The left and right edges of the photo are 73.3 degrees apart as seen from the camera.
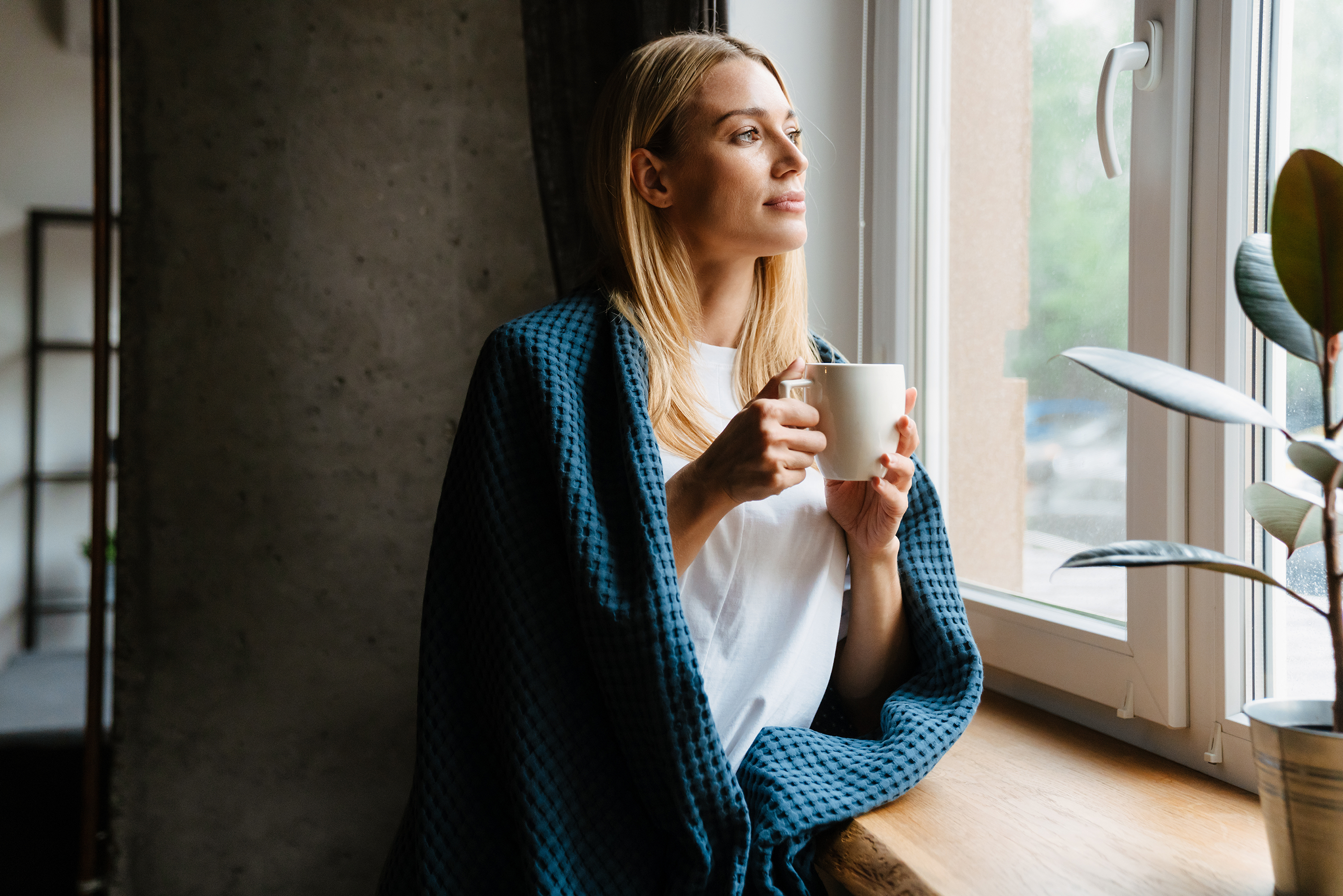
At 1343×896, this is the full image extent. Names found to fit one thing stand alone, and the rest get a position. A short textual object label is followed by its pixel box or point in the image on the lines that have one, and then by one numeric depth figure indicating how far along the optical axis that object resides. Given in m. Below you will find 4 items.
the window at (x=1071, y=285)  0.82
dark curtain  1.71
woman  0.82
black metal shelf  3.49
